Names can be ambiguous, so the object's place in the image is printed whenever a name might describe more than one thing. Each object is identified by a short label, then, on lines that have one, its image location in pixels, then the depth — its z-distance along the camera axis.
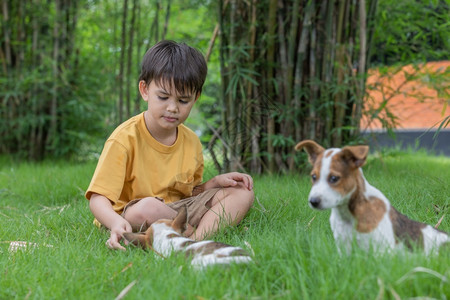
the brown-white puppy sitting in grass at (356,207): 1.55
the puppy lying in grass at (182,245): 1.71
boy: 2.38
